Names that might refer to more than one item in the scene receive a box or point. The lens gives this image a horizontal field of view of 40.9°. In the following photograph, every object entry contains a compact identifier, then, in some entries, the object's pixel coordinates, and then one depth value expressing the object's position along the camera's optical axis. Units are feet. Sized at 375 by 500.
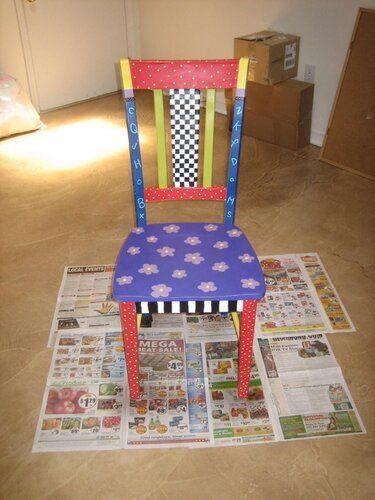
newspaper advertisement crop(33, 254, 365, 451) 5.00
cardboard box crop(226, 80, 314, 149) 10.02
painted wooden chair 4.53
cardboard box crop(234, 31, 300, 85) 9.81
